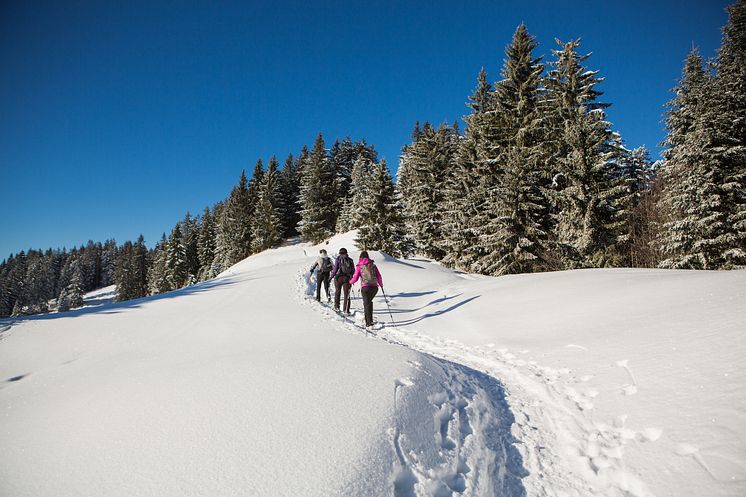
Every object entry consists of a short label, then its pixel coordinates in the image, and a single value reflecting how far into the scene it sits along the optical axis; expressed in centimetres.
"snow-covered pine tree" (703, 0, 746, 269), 1451
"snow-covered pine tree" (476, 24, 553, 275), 1870
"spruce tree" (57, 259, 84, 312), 6116
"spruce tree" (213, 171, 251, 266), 4869
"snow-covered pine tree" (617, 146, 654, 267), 1658
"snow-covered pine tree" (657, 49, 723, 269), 1504
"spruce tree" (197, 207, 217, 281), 5739
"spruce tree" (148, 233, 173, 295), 5753
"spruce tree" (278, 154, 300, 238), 5444
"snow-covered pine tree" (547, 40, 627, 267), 1680
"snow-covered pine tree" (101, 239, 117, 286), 10158
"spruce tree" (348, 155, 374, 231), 3057
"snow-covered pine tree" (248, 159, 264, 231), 5128
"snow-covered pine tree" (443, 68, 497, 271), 2153
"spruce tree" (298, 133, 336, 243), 4488
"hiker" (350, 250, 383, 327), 948
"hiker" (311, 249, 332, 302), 1262
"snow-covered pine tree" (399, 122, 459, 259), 2930
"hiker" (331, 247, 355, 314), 1078
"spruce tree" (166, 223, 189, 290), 5570
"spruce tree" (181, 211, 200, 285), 5806
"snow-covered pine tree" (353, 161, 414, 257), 2984
